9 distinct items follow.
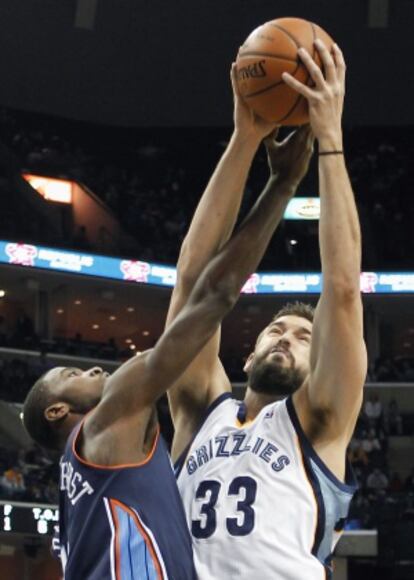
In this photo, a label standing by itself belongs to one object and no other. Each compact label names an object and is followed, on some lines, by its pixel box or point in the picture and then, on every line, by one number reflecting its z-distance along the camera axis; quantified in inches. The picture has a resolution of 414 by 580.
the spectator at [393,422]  898.7
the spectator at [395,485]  792.9
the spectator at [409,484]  788.6
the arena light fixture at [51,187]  1002.1
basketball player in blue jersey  129.1
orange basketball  138.6
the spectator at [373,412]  890.1
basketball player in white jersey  136.9
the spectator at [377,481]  794.2
